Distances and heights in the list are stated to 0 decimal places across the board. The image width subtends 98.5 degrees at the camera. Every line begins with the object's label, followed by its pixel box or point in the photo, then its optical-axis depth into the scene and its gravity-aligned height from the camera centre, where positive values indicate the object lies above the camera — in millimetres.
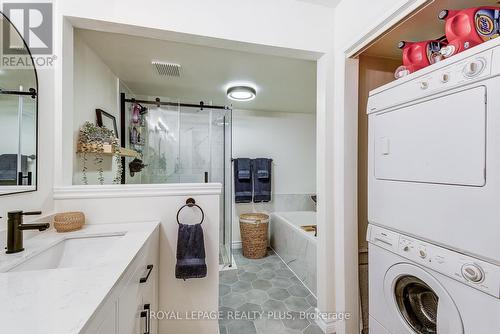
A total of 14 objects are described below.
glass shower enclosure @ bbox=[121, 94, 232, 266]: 2527 +347
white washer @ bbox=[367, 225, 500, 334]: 799 -541
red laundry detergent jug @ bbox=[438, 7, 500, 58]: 949 +634
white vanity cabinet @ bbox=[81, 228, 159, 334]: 607 -500
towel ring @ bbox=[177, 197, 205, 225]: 1458 -243
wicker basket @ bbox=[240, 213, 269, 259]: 3004 -962
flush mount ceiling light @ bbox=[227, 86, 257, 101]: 2607 +948
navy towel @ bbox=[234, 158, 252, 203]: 3387 -161
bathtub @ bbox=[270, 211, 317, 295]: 2205 -912
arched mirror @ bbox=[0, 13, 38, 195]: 976 +268
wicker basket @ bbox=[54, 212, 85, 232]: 1166 -286
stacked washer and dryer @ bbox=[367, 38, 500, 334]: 797 -138
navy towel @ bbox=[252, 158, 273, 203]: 3465 -181
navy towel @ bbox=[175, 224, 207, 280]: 1382 -548
